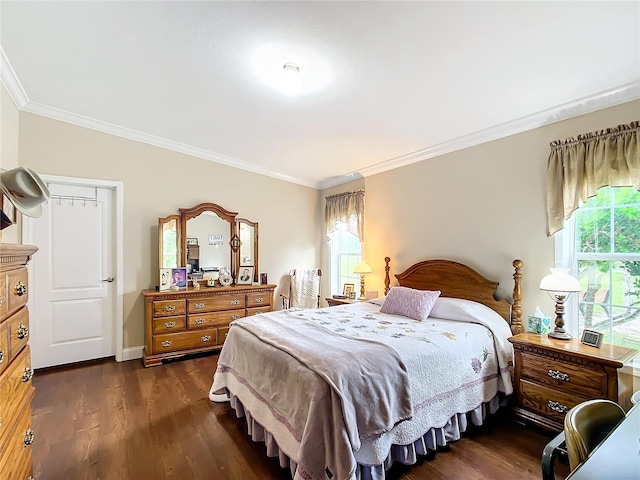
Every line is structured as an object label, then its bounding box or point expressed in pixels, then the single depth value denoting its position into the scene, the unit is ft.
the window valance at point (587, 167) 7.24
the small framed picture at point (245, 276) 14.73
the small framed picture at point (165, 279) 12.56
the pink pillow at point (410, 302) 9.44
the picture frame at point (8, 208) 7.19
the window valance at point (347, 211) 15.06
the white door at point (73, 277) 11.31
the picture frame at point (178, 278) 12.85
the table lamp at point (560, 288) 7.42
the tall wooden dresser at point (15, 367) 3.95
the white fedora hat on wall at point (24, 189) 6.05
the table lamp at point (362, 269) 13.52
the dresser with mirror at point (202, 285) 12.10
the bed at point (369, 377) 5.04
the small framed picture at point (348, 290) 14.41
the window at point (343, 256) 16.08
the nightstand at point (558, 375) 6.43
